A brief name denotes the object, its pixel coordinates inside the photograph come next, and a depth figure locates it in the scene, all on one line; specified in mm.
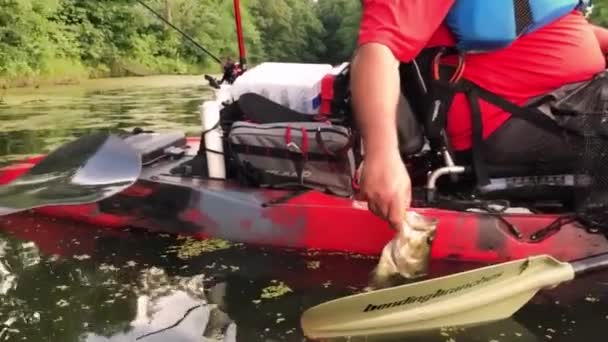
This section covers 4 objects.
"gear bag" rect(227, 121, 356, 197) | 2652
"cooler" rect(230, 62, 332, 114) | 2902
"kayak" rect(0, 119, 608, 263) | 2414
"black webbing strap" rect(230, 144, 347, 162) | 2678
